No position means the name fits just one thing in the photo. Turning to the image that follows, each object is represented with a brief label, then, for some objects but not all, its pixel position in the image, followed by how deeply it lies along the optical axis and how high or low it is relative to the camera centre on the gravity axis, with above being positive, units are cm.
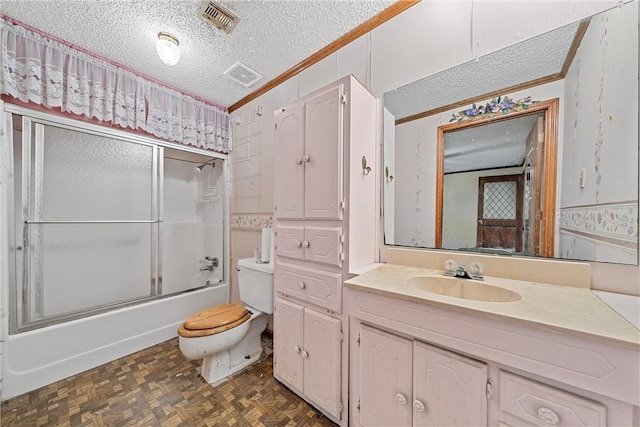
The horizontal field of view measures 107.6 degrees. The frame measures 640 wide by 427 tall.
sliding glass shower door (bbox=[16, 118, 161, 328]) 165 -12
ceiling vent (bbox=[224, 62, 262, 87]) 190 +115
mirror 89 +30
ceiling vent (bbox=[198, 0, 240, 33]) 134 +116
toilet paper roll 189 -28
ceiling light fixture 152 +105
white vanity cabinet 60 -50
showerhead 270 +50
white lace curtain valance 146 +89
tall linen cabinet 121 -9
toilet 149 -80
